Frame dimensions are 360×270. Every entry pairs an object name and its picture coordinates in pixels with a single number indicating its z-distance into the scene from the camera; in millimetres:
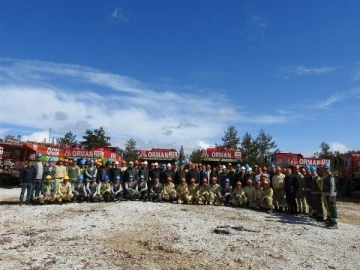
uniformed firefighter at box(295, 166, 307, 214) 15391
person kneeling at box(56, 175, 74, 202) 16750
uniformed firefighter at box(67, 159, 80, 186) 17875
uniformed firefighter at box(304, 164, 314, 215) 14719
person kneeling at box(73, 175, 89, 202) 17016
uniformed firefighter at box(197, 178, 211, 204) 17156
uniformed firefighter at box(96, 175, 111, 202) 17188
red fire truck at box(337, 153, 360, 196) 25203
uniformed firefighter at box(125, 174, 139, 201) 17453
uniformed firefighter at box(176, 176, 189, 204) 17312
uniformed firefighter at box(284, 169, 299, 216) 15359
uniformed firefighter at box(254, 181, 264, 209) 16094
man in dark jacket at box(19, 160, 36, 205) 16562
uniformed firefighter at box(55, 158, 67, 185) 17422
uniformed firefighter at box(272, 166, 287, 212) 15867
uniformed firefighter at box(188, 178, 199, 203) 17328
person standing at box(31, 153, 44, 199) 16828
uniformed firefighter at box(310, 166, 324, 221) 13852
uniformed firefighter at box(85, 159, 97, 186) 17372
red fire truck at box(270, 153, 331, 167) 23500
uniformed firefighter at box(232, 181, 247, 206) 16703
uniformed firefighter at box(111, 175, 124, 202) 17328
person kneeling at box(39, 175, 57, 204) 16516
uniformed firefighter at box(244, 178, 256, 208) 16406
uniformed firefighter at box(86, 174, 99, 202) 16989
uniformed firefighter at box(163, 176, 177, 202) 17594
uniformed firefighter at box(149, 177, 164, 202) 17516
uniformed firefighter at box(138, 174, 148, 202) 17594
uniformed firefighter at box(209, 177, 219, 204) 17094
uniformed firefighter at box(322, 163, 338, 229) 12664
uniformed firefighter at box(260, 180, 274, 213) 15503
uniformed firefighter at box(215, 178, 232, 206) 17109
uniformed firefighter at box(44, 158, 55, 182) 17238
